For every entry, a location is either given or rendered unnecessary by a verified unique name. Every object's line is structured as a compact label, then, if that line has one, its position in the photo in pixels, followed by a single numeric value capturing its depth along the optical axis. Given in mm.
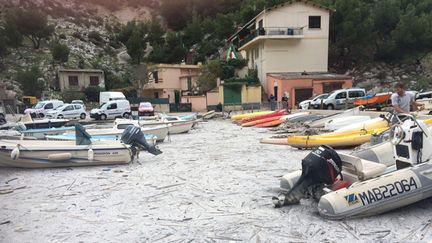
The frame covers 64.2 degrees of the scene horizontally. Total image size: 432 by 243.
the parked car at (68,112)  27861
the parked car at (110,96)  35562
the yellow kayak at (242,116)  22597
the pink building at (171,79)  48344
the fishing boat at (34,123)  17562
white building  37406
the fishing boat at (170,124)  15720
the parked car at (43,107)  29516
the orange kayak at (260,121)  20125
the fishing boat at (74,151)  9531
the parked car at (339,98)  25031
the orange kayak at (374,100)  22109
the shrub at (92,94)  50156
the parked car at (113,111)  27516
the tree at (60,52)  54938
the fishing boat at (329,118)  16078
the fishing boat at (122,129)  14141
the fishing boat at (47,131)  16250
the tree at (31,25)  61562
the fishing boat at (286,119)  19016
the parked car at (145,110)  28609
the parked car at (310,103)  26219
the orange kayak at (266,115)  21125
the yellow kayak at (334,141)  11180
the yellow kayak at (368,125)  12328
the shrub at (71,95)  45662
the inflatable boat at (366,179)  5141
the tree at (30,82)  46406
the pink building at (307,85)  33125
